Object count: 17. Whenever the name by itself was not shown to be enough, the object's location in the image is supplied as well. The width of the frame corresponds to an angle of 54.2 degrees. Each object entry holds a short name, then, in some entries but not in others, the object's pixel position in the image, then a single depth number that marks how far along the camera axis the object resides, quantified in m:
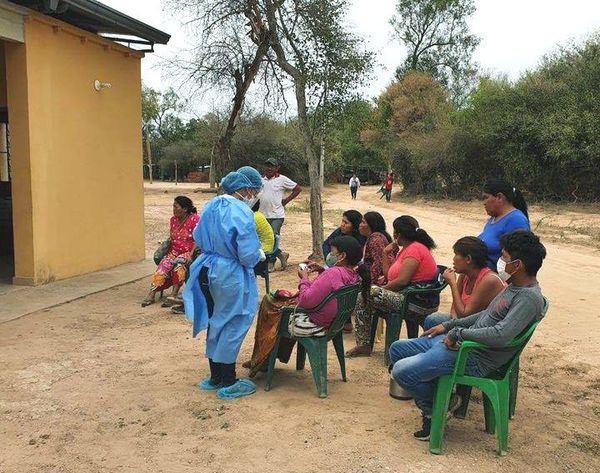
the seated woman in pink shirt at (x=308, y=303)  4.01
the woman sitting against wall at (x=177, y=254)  6.69
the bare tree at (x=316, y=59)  9.41
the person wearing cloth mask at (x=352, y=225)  5.55
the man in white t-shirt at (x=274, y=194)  8.54
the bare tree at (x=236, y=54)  10.13
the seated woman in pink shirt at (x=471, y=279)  3.53
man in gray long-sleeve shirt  3.04
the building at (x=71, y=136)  7.14
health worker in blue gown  3.98
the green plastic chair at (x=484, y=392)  3.18
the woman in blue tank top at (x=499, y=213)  3.93
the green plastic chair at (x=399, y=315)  4.51
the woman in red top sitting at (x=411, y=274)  4.52
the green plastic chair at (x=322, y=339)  4.02
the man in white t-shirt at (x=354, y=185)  30.85
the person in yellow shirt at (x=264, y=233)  6.56
